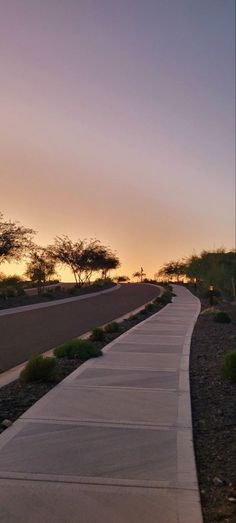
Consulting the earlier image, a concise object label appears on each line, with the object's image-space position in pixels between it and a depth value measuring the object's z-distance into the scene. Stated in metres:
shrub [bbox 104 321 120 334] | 19.14
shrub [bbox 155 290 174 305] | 36.72
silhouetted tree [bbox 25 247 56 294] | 52.28
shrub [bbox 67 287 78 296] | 48.67
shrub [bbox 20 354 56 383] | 10.09
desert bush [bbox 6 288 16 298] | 37.06
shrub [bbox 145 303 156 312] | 29.60
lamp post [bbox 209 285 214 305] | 35.11
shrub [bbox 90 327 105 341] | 16.66
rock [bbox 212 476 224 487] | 5.61
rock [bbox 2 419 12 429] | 7.26
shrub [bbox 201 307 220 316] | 27.14
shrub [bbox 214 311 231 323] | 24.46
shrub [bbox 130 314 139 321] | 24.42
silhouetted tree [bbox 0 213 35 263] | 38.97
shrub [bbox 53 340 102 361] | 12.89
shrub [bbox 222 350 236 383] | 10.57
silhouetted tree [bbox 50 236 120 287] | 66.06
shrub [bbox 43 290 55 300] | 40.51
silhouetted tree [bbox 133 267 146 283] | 114.09
